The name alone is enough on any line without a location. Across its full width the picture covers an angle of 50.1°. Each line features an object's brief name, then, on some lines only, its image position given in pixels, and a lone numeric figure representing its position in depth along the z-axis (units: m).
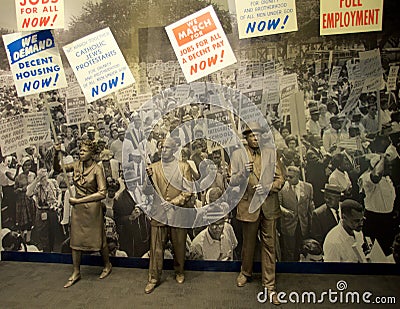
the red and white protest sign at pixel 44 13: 3.56
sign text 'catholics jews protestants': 3.64
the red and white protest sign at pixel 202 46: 3.44
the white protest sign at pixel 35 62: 3.74
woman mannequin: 3.45
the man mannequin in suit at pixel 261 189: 3.20
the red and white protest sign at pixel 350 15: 3.19
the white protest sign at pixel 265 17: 3.34
